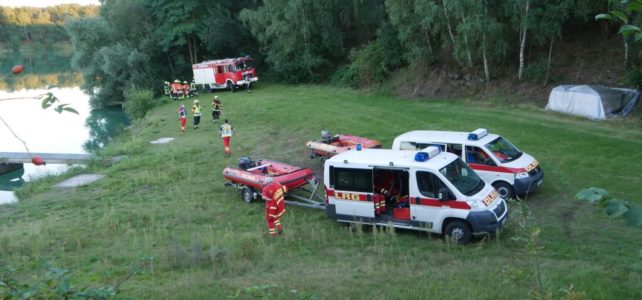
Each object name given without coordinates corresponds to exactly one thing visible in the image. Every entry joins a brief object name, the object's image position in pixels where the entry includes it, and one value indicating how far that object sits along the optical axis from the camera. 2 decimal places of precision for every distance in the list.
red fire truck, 42.16
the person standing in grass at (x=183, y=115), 26.72
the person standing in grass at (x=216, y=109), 27.78
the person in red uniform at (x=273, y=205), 11.73
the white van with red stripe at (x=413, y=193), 10.99
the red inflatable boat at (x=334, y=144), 17.84
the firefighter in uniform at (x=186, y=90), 42.41
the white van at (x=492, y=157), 13.33
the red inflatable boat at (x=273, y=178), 14.41
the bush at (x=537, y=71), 27.64
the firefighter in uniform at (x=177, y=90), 41.62
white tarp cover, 22.45
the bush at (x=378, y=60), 37.00
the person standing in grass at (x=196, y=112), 27.02
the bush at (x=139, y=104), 38.19
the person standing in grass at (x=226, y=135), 20.67
